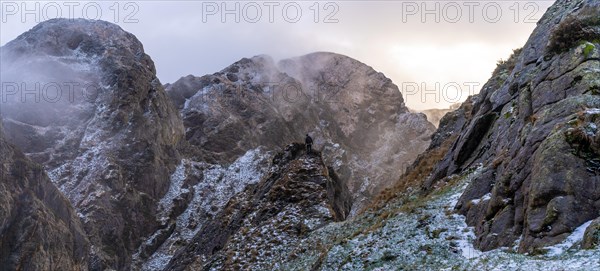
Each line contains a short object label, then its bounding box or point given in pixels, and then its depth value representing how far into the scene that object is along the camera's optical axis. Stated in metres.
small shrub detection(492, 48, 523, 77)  31.57
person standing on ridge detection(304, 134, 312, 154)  46.34
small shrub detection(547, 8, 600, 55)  20.75
